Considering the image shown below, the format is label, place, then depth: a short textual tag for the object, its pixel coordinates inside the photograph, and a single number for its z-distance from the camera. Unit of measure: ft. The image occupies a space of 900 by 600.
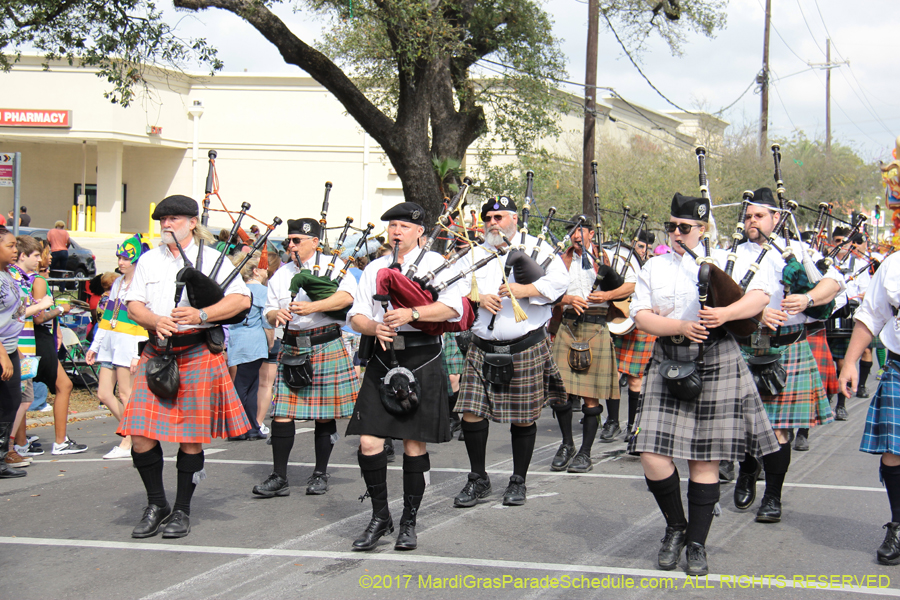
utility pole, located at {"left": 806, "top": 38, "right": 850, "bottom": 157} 120.06
